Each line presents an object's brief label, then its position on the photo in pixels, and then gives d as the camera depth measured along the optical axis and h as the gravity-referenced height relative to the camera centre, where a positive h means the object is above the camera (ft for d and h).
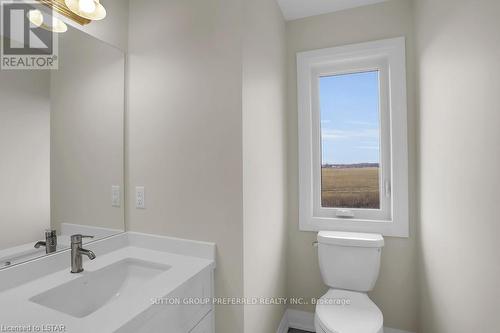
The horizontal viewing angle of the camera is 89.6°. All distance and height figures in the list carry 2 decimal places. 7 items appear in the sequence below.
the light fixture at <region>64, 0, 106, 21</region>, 3.77 +2.52
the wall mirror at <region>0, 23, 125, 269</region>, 3.38 +0.39
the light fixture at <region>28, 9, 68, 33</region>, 3.48 +2.22
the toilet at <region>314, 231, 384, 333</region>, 5.08 -2.35
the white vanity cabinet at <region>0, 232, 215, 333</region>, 2.72 -1.53
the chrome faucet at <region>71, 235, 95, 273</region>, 3.75 -1.22
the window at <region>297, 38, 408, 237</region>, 6.10 +0.82
